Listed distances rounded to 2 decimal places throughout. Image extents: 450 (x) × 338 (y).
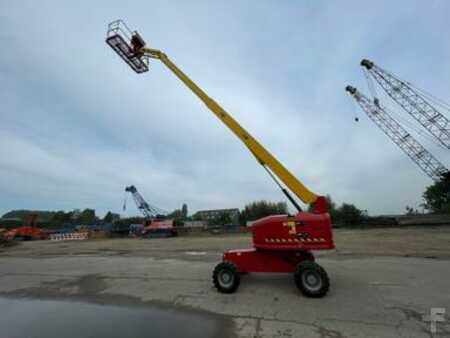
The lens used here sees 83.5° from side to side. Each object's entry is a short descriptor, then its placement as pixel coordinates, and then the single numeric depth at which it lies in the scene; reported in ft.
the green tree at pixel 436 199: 190.61
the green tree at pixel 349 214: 120.47
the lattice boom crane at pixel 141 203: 178.91
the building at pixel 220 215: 188.89
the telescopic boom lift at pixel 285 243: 17.54
